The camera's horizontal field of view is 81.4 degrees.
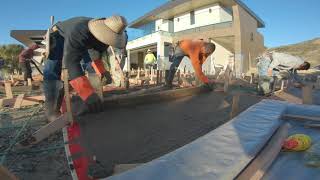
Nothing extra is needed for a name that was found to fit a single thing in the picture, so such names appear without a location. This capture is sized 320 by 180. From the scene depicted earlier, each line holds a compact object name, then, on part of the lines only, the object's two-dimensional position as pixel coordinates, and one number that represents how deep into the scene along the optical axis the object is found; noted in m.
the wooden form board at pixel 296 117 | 1.87
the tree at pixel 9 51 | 13.42
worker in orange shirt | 3.89
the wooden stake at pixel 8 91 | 3.64
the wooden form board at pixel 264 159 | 1.06
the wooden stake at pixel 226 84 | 3.96
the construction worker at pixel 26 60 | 4.52
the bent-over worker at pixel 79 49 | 1.85
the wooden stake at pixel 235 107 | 2.27
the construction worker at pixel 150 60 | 8.48
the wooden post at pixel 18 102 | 3.40
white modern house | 11.66
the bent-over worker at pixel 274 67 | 4.12
